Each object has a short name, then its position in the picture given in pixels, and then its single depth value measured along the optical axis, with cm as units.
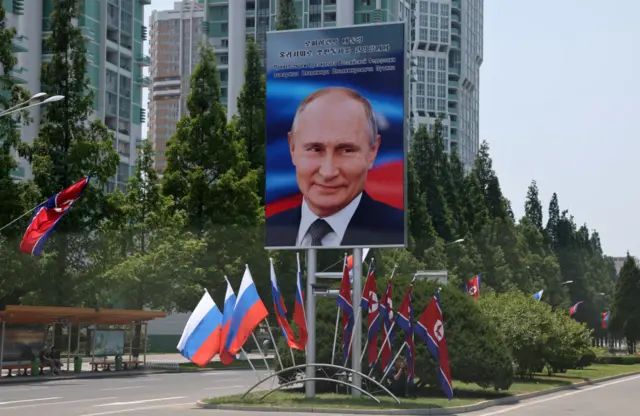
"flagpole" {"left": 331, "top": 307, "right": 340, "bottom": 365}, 3098
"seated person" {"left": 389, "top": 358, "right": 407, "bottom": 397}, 3111
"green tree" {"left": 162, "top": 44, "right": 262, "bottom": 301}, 6012
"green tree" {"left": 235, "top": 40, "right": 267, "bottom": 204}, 6562
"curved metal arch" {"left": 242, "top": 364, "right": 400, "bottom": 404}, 2821
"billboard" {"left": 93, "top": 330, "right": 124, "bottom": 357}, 5144
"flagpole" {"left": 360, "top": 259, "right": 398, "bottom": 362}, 3089
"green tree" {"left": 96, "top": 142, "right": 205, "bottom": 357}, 5716
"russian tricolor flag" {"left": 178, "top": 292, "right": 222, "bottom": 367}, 2903
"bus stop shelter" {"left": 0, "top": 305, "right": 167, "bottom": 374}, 4225
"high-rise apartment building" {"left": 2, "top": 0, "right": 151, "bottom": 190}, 9612
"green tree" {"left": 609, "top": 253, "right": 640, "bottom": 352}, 10756
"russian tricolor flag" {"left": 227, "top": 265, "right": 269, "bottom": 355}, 2897
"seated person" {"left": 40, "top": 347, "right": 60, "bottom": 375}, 4697
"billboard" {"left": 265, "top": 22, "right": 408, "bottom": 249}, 2934
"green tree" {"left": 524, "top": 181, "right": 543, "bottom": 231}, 13538
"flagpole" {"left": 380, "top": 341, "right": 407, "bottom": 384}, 3071
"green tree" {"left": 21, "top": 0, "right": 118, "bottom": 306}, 4981
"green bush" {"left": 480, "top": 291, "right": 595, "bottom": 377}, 4603
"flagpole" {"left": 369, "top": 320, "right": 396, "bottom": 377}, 3082
